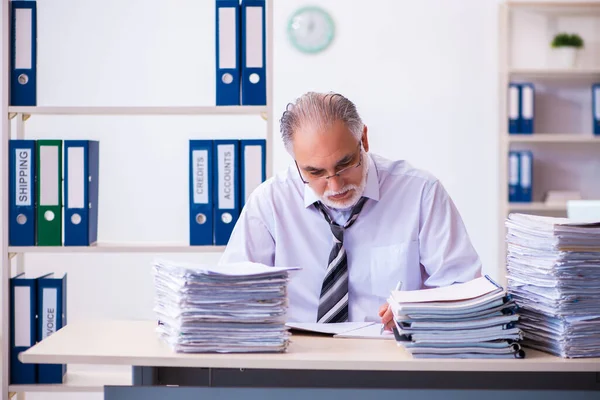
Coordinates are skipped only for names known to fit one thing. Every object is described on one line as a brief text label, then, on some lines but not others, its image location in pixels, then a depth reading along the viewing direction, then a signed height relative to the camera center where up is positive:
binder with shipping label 2.85 -0.01
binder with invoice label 2.87 -0.44
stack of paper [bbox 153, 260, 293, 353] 1.58 -0.24
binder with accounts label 2.83 +0.01
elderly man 2.25 -0.14
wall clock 4.75 +0.96
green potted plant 4.68 +0.85
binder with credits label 2.83 -0.01
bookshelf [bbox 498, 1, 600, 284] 4.84 +0.55
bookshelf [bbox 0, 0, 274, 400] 2.85 +0.11
